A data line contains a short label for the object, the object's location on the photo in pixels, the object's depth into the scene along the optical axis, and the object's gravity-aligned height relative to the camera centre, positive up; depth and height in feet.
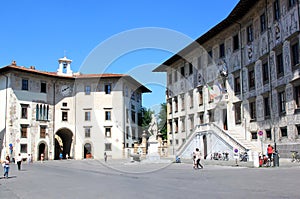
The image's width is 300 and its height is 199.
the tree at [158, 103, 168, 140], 193.08 +8.07
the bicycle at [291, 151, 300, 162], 73.31 -4.92
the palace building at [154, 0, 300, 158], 77.82 +14.70
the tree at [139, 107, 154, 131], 202.28 +9.83
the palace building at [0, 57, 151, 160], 154.51 +11.18
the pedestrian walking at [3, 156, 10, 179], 58.91 -4.89
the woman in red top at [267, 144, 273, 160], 71.20 -3.77
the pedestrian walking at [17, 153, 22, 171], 83.41 -6.03
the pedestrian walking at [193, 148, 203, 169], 68.69 -4.54
